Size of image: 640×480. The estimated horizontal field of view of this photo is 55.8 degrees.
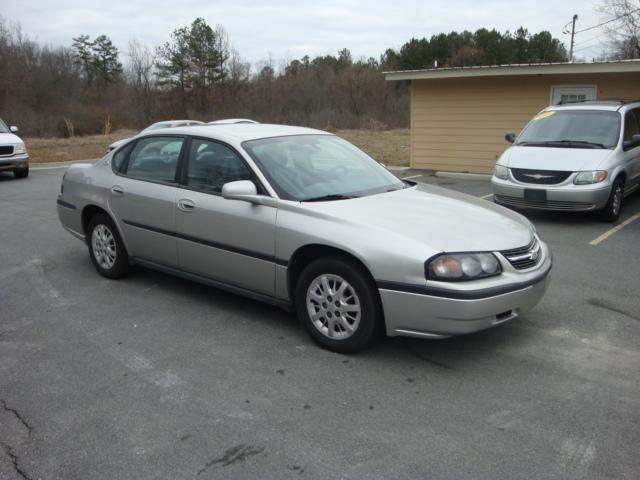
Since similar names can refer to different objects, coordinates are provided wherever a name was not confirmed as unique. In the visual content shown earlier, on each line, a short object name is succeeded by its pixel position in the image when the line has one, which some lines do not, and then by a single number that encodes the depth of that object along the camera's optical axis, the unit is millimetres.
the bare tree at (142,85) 49500
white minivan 8789
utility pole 48150
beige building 13562
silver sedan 3943
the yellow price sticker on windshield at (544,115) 10273
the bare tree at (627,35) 25947
